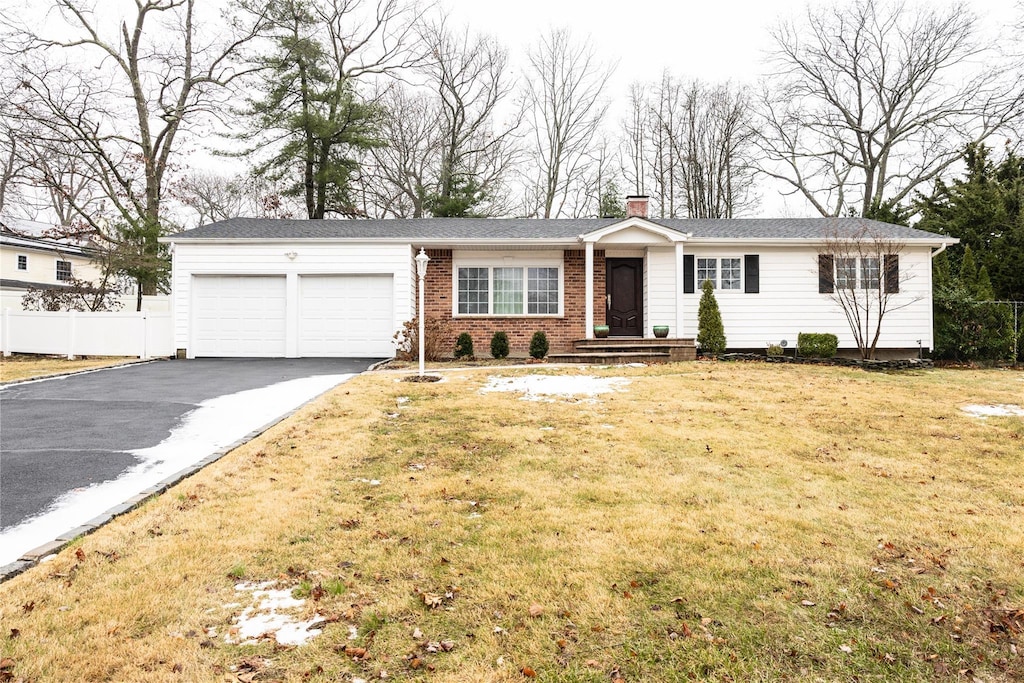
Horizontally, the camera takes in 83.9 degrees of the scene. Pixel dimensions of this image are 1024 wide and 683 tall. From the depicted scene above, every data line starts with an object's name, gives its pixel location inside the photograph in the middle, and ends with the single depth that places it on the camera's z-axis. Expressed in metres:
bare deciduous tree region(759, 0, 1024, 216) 22.03
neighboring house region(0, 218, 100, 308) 25.88
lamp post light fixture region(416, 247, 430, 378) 9.99
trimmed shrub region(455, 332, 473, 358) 13.52
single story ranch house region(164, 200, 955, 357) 13.84
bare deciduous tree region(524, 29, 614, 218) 24.78
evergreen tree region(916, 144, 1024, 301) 14.52
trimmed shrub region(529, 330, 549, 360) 13.30
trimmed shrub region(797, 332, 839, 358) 13.56
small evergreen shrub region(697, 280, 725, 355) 13.31
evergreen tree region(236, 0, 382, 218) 21.48
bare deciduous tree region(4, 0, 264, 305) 18.52
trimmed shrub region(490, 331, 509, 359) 13.48
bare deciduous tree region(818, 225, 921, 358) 12.84
